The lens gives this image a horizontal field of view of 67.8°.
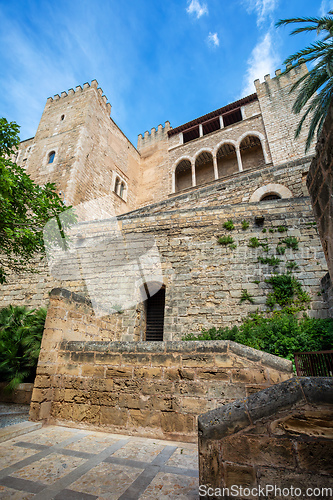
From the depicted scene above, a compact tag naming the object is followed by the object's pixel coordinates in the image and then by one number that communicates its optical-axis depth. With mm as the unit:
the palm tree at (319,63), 7270
